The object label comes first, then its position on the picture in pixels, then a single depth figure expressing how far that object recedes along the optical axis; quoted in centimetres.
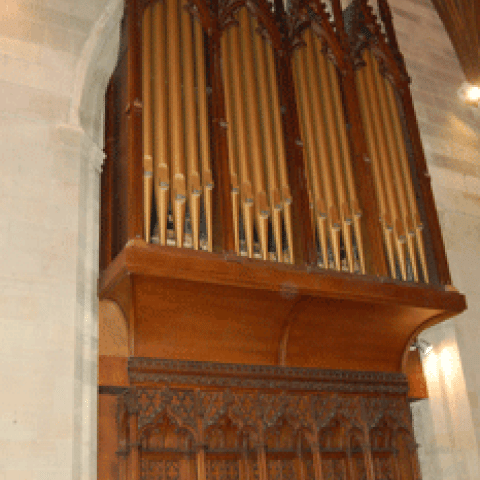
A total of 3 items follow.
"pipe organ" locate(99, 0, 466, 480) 478
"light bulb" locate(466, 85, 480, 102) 819
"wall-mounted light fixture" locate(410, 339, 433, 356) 638
